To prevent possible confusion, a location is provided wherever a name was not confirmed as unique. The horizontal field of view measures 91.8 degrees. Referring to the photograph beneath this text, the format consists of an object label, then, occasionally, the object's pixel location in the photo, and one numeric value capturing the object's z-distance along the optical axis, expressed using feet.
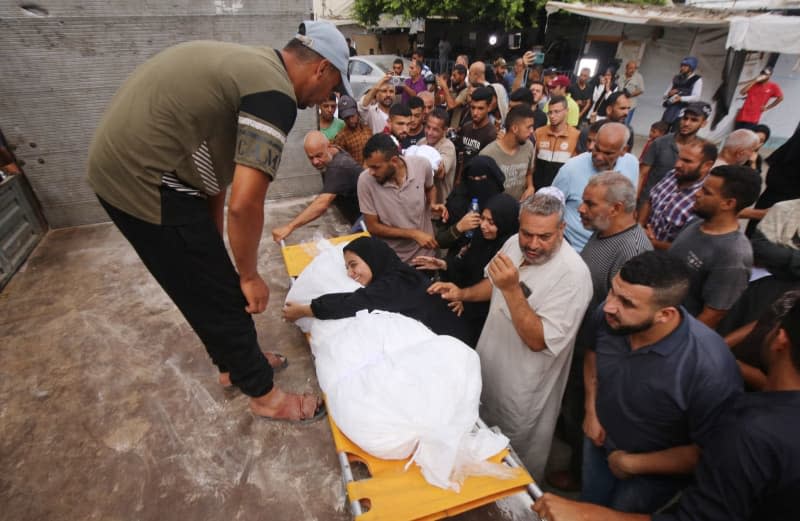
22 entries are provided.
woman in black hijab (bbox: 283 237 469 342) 7.16
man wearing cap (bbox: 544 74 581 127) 19.98
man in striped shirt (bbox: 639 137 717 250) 8.98
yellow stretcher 4.43
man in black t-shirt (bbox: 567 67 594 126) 26.32
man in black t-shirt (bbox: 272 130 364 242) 10.37
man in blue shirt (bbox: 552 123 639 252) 9.46
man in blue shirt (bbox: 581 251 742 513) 4.65
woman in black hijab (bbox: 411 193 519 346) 7.77
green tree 45.37
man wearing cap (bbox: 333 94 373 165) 14.04
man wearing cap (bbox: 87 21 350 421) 4.33
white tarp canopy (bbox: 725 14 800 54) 21.66
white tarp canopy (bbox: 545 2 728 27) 26.30
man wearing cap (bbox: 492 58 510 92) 25.64
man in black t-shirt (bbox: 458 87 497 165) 12.98
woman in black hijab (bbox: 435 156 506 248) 9.75
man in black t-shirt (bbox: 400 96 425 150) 14.74
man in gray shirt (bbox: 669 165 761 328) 6.51
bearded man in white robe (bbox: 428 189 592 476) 5.62
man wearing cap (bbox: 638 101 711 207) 12.41
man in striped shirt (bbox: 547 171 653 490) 6.91
